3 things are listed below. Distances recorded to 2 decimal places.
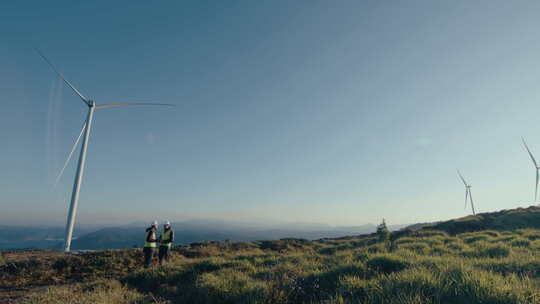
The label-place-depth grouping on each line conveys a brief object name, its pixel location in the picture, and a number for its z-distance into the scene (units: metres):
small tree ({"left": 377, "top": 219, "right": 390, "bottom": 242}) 26.00
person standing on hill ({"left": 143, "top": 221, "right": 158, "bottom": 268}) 14.15
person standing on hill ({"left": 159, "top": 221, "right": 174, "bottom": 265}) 14.49
